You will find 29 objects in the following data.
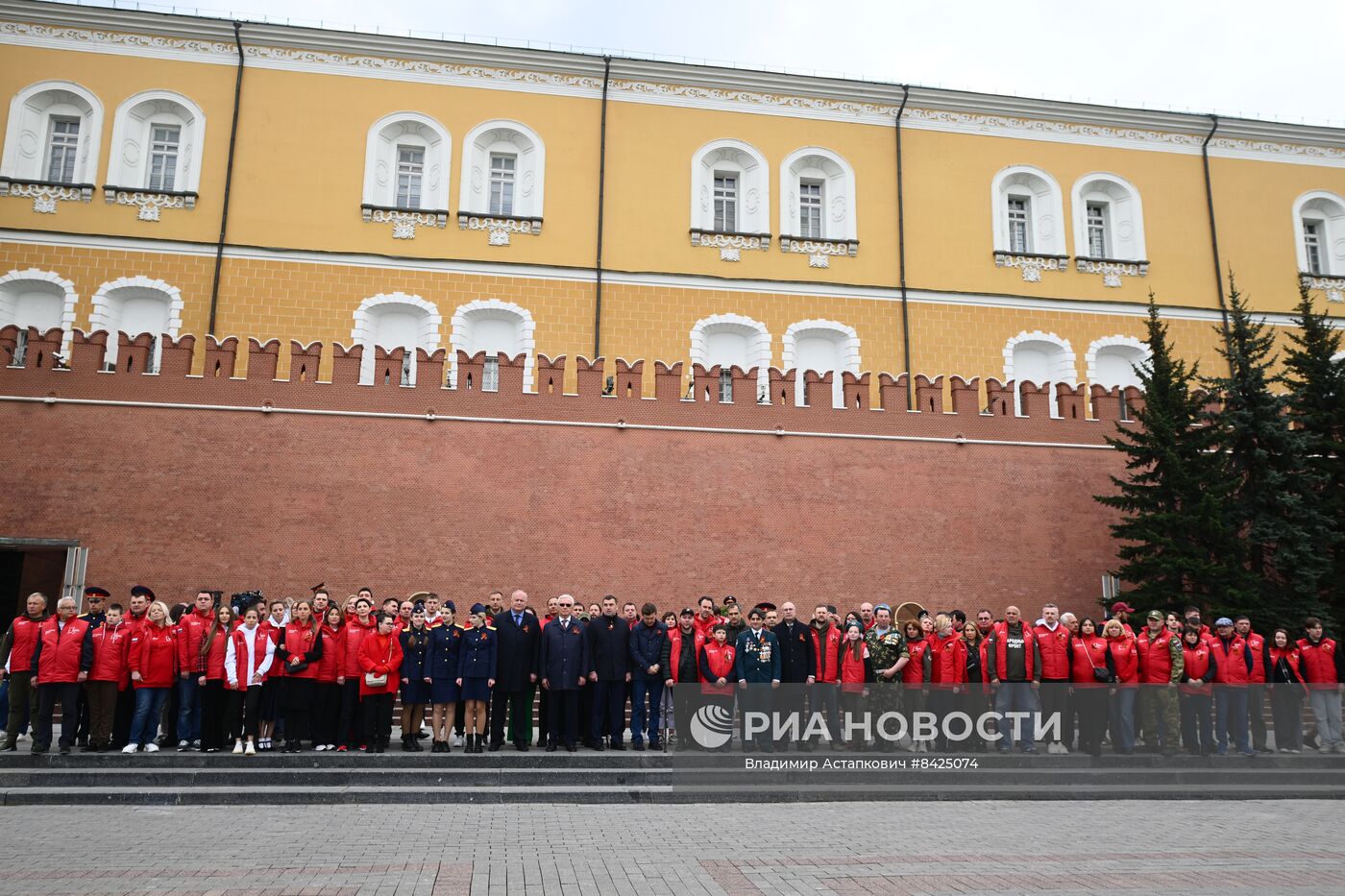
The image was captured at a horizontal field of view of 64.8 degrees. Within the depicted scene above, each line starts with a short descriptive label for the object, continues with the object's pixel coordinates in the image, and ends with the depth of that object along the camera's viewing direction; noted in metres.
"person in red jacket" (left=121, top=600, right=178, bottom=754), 9.85
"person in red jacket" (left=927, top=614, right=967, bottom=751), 10.70
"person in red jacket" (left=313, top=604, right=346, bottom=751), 10.23
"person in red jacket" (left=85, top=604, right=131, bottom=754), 9.72
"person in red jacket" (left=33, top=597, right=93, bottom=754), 9.62
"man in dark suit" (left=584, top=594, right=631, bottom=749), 10.61
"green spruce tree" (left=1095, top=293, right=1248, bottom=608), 14.38
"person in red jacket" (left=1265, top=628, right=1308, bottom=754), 11.27
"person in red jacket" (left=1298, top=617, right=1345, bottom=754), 11.25
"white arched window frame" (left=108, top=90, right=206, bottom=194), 19.98
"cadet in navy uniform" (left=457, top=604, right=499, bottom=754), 10.20
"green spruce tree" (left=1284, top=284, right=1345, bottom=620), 15.05
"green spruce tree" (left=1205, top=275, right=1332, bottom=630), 14.56
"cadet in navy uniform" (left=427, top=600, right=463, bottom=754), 10.20
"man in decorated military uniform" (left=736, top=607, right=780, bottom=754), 10.57
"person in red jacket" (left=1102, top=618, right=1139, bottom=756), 10.79
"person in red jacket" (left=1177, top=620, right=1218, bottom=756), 10.91
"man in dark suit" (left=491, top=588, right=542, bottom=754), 10.38
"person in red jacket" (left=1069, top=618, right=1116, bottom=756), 10.65
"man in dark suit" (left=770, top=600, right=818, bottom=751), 10.82
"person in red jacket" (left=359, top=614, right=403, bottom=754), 10.16
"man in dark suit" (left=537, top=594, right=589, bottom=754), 10.44
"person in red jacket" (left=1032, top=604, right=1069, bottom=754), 10.73
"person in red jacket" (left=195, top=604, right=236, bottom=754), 9.95
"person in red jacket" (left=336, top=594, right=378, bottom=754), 10.23
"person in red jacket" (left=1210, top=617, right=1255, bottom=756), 11.09
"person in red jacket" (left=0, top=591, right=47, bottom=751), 9.96
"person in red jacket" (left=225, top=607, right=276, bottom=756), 9.91
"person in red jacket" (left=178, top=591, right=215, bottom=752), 9.93
